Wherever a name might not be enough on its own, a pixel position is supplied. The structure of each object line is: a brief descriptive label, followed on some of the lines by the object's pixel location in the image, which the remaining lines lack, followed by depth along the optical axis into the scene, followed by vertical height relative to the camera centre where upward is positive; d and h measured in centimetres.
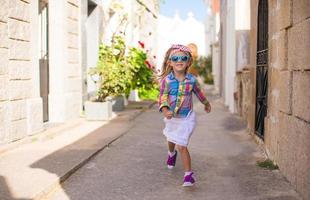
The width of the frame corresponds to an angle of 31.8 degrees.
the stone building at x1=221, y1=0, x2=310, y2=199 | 495 -10
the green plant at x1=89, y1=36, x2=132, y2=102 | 1168 -2
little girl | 584 -23
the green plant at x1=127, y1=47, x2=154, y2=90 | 1438 +10
